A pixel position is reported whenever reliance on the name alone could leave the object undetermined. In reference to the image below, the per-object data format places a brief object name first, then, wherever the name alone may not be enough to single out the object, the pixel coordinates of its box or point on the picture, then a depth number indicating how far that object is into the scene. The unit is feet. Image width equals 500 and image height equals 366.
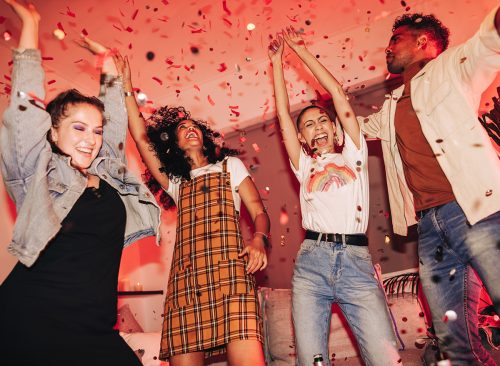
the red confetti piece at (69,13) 11.41
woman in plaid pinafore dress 6.56
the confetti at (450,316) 6.37
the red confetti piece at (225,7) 12.11
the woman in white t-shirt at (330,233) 6.33
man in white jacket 6.04
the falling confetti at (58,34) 12.17
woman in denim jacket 4.29
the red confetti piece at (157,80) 15.19
